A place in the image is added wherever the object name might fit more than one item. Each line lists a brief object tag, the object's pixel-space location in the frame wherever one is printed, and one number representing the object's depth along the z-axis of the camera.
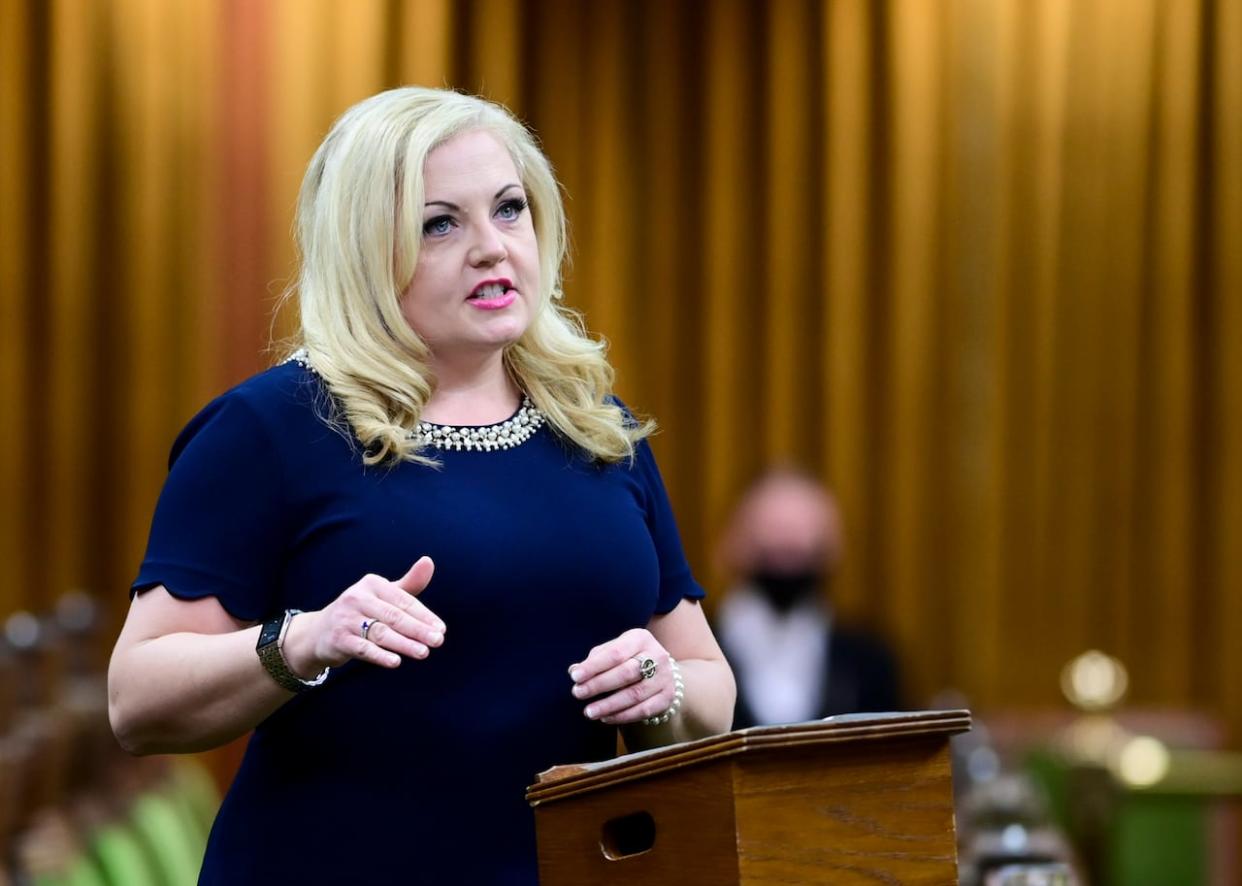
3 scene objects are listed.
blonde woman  6.08
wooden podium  5.89
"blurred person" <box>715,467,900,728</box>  11.07
